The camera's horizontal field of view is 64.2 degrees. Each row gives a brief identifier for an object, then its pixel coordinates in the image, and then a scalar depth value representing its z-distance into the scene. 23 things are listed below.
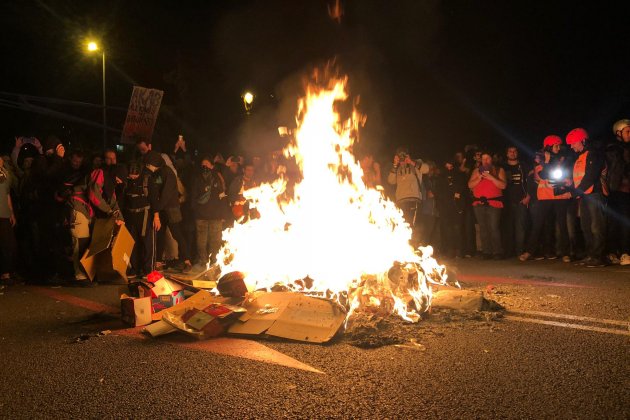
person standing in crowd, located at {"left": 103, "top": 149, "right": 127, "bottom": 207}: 8.89
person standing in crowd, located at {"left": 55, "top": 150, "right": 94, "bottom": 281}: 8.11
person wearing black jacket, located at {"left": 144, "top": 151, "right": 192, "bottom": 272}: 8.88
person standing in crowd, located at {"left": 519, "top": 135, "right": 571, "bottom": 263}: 9.30
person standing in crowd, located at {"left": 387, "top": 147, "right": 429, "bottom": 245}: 10.28
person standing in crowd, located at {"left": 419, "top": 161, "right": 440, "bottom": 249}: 10.59
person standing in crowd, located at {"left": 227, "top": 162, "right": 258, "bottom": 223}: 9.82
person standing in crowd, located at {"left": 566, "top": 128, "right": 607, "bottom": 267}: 8.59
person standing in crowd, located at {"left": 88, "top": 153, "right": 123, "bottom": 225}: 8.31
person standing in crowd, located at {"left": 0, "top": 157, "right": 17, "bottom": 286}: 8.20
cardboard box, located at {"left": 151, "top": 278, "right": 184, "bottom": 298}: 6.04
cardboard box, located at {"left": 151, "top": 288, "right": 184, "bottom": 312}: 5.96
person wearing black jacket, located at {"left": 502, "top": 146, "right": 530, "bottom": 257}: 9.91
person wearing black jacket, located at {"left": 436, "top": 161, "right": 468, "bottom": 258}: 10.53
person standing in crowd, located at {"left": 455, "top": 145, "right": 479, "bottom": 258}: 10.52
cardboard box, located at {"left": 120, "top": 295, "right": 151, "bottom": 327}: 5.50
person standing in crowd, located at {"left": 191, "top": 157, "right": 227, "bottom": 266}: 9.66
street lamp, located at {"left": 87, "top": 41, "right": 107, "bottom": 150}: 25.91
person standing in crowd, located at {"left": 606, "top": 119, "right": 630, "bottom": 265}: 8.62
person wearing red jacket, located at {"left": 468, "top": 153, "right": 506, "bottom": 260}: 9.95
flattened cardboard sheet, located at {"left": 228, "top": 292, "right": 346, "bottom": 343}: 4.92
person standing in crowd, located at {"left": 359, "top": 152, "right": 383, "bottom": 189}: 10.25
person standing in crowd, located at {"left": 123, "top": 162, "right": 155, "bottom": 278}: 8.66
